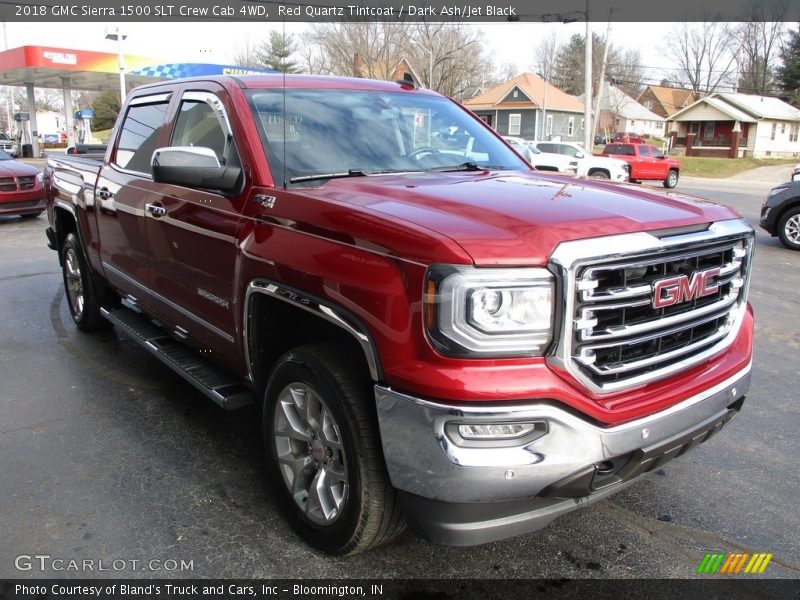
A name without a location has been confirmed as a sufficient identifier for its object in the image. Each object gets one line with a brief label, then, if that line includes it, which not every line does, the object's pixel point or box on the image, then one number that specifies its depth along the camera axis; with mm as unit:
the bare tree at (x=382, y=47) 39031
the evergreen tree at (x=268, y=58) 42488
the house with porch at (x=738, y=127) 52969
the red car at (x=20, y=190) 13172
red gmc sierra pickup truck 2227
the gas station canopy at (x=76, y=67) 34000
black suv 11250
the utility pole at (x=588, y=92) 24156
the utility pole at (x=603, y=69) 35156
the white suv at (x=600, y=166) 26172
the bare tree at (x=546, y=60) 85000
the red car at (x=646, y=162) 30031
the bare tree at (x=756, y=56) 73875
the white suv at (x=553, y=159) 25272
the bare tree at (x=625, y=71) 76500
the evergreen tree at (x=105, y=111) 64875
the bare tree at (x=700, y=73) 78625
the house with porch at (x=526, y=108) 60188
